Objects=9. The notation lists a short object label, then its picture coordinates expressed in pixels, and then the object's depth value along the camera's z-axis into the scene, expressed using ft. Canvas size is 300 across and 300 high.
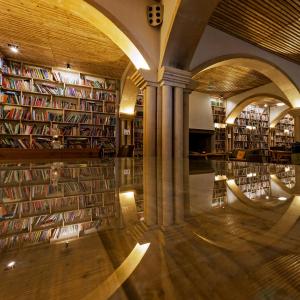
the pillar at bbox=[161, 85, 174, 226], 10.11
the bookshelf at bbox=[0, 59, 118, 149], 15.72
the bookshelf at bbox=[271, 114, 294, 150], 35.23
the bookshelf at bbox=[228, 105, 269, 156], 30.17
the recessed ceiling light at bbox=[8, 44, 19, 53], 14.25
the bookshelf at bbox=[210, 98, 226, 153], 28.32
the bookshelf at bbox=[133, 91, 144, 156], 21.39
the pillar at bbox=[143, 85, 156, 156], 10.36
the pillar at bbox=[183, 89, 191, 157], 10.96
